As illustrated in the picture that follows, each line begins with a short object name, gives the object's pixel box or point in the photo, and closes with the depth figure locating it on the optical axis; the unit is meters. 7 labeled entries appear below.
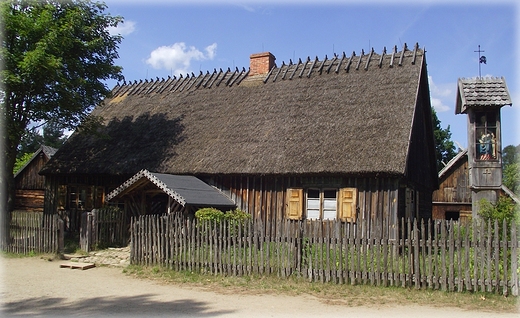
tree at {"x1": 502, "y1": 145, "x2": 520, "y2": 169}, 49.28
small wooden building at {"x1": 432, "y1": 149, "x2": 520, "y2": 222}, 28.14
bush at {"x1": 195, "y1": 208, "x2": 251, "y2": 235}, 12.20
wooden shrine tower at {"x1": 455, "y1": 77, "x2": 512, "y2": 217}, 15.44
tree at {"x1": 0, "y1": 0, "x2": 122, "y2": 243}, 15.48
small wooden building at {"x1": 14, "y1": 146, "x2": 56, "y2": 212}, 33.25
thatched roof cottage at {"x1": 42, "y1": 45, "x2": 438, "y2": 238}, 14.63
